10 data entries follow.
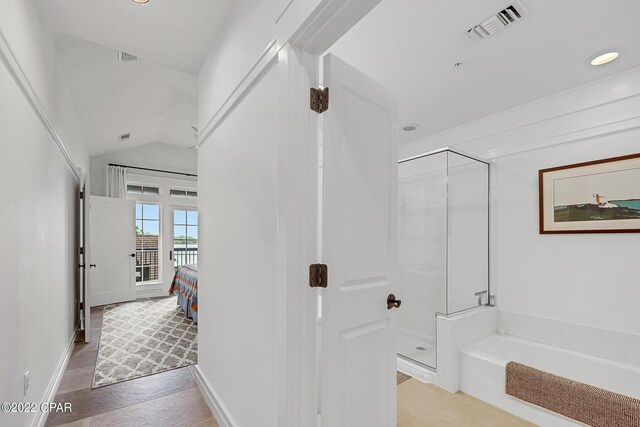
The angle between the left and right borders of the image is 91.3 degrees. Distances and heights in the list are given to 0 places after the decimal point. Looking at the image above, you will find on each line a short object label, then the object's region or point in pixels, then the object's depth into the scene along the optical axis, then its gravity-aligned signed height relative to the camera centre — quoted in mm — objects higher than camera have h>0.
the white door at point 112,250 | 5422 -671
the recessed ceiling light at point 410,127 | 3541 +993
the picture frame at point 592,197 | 2379 +134
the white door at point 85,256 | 3654 -512
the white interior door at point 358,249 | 1306 -166
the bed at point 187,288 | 4277 -1131
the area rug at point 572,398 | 1827 -1181
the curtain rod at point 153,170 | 5878 +865
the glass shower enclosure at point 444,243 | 3182 -323
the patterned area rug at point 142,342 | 2924 -1492
